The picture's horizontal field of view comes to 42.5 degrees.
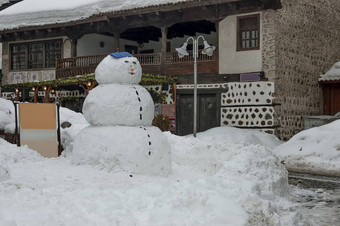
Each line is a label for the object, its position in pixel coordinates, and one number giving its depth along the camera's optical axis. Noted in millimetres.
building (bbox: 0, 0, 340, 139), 16422
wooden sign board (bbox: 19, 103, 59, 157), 9219
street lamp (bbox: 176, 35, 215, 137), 13393
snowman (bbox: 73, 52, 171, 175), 7422
